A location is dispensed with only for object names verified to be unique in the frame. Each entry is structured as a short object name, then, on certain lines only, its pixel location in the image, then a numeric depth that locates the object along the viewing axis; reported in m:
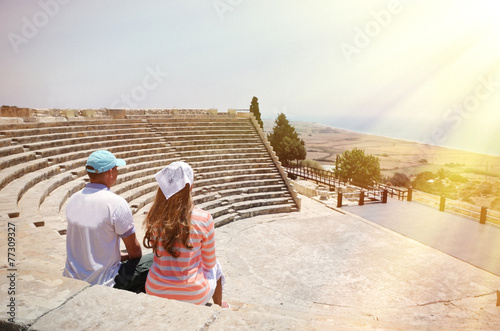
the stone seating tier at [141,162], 6.86
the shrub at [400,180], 37.79
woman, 2.49
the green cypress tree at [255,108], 31.67
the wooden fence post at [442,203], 13.38
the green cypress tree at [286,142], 34.29
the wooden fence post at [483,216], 11.76
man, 2.57
